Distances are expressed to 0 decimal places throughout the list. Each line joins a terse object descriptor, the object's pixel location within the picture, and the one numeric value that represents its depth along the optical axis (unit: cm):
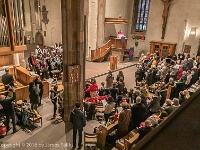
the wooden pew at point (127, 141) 481
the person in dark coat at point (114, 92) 755
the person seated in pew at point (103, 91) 805
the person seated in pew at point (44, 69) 1038
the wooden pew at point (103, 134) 537
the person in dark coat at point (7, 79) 746
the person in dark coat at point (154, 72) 1001
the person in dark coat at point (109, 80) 886
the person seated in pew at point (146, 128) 450
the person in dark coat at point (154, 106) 631
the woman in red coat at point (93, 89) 759
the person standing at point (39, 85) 738
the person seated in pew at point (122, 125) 524
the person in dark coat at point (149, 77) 991
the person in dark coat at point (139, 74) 1013
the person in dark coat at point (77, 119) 504
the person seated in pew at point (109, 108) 601
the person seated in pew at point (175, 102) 553
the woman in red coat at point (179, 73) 947
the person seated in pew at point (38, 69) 1023
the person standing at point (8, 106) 553
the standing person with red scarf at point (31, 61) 1026
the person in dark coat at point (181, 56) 1342
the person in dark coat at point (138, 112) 546
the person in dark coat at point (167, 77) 942
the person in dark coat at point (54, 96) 686
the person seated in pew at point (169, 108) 534
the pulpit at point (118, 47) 1638
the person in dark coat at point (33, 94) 693
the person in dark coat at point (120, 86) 796
